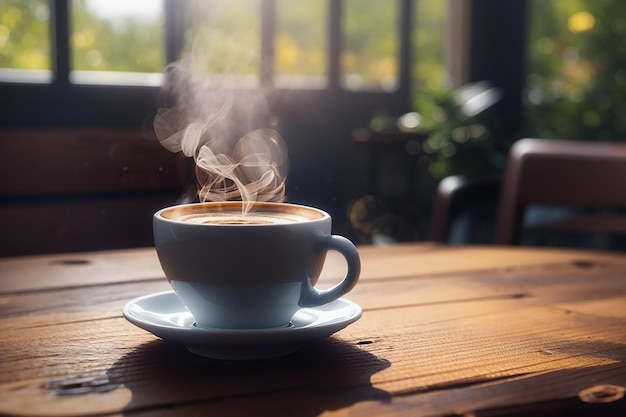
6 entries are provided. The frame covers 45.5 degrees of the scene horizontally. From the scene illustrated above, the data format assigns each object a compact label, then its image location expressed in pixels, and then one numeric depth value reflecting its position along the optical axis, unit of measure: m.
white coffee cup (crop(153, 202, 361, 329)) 0.59
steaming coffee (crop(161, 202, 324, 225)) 0.65
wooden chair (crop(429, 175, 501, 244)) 1.54
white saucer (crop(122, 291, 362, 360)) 0.56
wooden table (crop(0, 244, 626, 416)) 0.49
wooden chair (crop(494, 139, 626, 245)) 1.55
